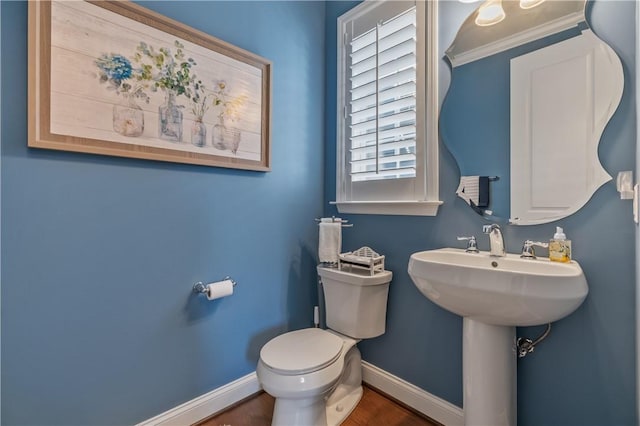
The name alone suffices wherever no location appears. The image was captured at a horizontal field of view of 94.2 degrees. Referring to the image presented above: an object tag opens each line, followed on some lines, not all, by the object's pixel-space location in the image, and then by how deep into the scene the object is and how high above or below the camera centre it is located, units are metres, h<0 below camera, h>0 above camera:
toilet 1.19 -0.63
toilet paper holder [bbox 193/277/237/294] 1.42 -0.37
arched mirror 1.05 +0.41
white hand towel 1.66 -0.18
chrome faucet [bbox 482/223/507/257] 1.18 -0.12
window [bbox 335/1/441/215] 1.46 +0.55
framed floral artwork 1.05 +0.52
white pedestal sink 0.88 -0.30
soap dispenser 1.04 -0.13
